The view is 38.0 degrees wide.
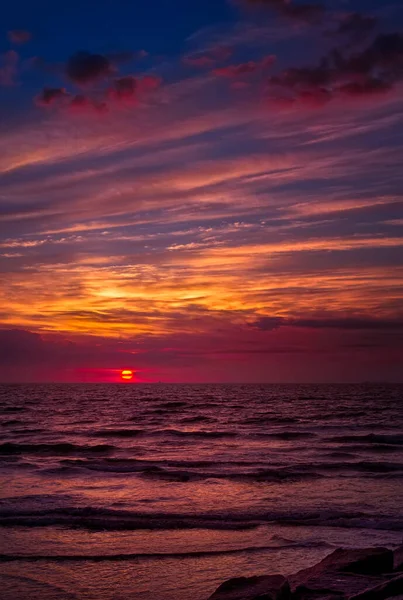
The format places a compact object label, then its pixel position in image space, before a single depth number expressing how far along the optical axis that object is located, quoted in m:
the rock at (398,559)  8.12
